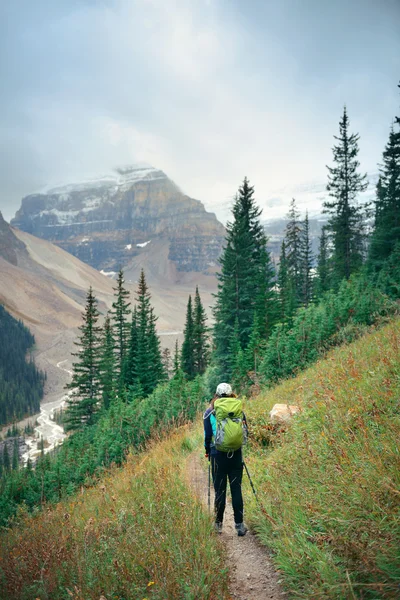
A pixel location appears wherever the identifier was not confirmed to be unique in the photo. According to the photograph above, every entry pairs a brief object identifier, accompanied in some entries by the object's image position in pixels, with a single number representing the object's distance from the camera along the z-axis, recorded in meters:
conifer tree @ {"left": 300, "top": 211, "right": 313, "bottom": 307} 47.59
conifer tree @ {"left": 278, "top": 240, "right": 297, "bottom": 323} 28.09
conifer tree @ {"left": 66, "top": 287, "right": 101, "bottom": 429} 41.81
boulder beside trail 7.05
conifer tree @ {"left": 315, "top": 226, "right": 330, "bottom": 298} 34.04
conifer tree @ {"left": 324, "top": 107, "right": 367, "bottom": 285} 29.25
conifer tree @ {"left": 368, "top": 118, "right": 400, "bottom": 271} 22.59
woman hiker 4.63
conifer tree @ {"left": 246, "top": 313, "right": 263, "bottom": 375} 17.63
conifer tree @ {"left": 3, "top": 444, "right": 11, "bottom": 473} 77.34
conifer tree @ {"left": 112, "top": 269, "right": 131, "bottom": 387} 46.44
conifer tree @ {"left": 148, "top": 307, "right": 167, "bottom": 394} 41.50
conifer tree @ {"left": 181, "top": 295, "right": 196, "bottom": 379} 47.47
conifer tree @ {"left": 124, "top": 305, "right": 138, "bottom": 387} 43.06
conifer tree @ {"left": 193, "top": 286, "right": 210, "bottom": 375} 47.59
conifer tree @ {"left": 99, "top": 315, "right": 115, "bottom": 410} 43.16
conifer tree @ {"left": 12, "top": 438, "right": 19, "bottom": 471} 74.53
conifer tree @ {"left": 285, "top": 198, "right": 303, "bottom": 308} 46.97
